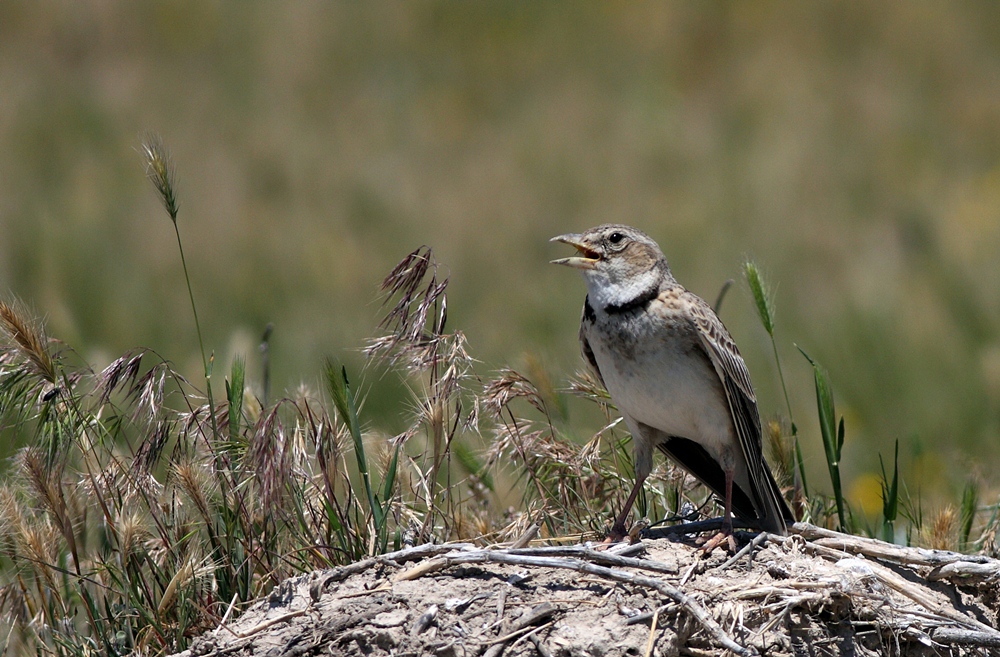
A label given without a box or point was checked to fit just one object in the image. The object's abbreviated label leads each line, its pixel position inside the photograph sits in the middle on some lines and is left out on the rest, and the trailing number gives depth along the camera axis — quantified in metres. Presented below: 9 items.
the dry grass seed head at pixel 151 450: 8.66
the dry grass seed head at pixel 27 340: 8.53
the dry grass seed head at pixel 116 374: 8.70
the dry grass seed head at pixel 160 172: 8.98
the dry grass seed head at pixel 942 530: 9.87
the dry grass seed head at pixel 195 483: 8.66
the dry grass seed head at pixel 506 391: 9.95
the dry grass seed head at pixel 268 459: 8.10
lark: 9.70
